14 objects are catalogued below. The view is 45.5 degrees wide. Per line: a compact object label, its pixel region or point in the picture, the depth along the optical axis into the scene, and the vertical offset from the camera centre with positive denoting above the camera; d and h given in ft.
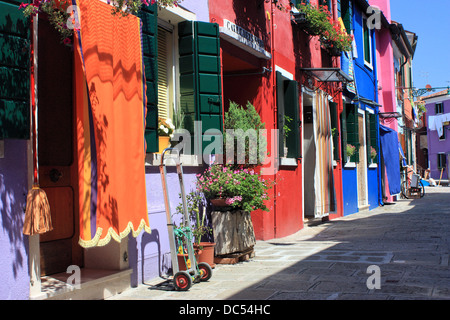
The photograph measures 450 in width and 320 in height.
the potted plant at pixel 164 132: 20.38 +1.61
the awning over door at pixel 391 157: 59.31 +1.16
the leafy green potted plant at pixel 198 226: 19.72 -2.09
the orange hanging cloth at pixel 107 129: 14.99 +1.38
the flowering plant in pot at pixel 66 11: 14.52 +4.55
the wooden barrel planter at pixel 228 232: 21.90 -2.48
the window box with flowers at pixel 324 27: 35.14 +9.72
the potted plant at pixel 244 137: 24.08 +1.57
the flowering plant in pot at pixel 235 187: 21.53 -0.62
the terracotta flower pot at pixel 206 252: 19.62 -2.95
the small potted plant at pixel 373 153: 54.83 +1.47
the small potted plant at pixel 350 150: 45.65 +1.58
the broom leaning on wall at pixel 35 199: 13.32 -0.53
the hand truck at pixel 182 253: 16.85 -2.60
